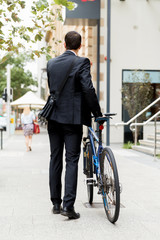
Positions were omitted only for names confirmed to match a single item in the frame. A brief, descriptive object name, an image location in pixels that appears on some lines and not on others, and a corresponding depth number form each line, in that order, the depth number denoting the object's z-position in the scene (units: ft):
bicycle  13.12
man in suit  13.91
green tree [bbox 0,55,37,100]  150.30
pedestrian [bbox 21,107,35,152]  46.24
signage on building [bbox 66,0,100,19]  52.03
